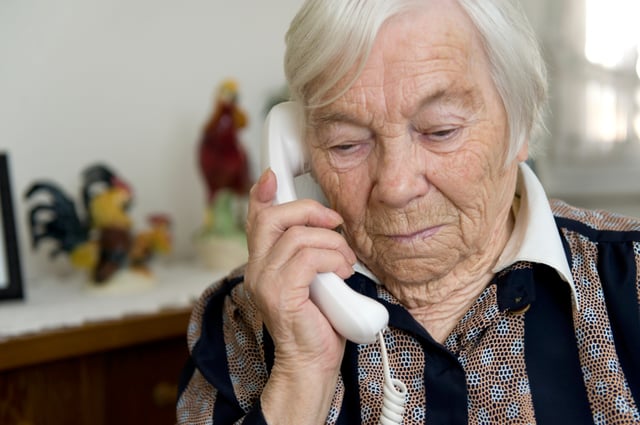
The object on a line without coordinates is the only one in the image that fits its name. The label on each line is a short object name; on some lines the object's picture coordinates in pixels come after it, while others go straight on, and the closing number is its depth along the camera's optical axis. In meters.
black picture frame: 1.55
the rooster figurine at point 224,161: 1.83
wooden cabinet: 1.41
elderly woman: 0.91
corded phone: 0.91
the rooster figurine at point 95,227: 1.65
